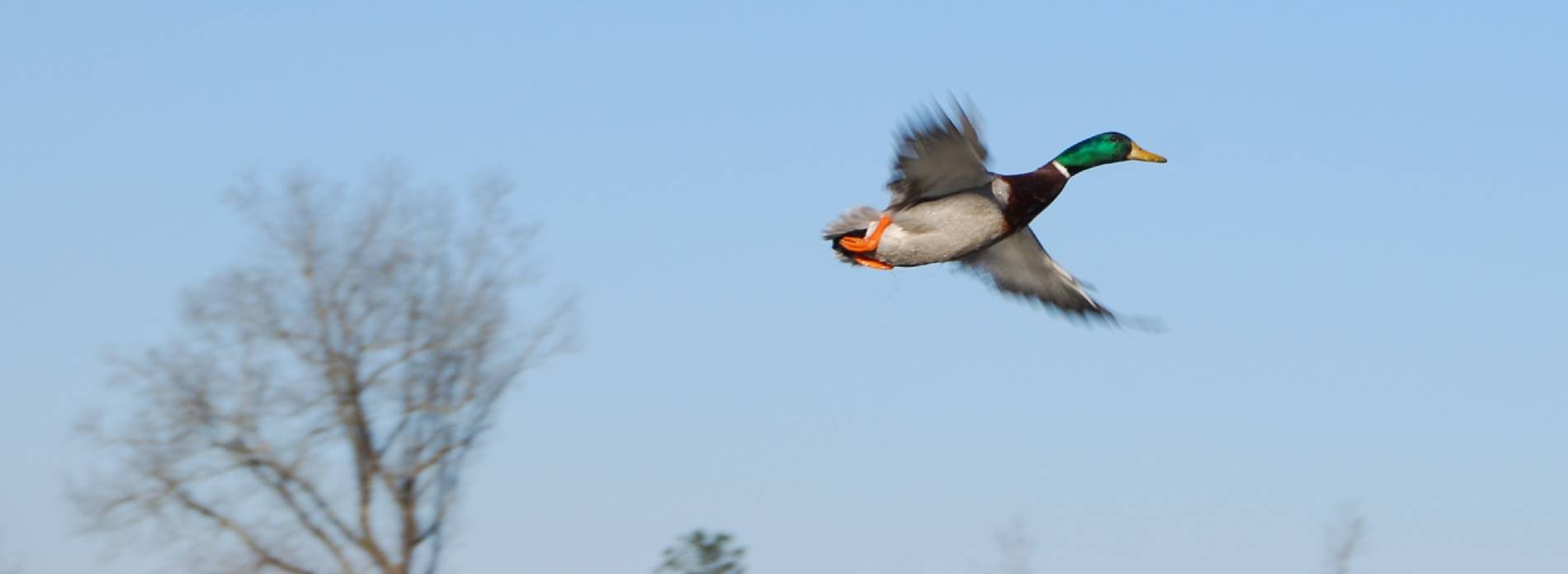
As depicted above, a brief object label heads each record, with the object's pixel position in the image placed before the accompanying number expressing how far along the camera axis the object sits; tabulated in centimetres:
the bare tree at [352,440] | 1897
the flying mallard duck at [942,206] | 955
